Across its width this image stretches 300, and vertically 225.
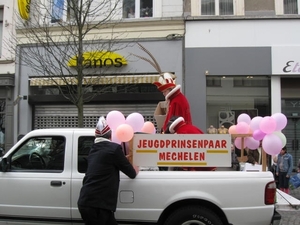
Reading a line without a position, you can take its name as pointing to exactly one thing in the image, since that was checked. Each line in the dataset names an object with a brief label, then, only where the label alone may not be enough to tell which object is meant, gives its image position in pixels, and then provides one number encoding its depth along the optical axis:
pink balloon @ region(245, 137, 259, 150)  4.91
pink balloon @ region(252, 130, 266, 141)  4.57
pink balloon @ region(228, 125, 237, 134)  5.03
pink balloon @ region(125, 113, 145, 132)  4.57
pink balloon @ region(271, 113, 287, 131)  4.50
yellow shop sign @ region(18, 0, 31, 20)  12.98
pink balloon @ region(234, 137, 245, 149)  5.06
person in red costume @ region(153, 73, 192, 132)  5.21
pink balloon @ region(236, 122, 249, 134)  4.88
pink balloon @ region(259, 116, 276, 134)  4.39
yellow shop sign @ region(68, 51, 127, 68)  12.74
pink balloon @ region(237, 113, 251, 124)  5.14
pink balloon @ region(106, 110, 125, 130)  4.43
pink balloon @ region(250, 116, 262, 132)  4.68
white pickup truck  4.07
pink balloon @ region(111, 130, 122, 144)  4.32
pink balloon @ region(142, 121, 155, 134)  5.05
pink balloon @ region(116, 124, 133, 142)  4.21
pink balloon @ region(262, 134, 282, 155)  4.33
